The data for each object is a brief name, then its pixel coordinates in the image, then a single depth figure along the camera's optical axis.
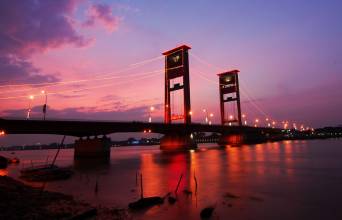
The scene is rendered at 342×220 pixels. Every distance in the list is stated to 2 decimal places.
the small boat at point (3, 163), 59.45
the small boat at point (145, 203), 19.58
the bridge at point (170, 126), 59.94
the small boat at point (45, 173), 37.69
